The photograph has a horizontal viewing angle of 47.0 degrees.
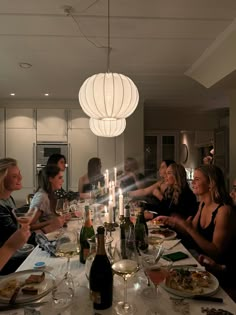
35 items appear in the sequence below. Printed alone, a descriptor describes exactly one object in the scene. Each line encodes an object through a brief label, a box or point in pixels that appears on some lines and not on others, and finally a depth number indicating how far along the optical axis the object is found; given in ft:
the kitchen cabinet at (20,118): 17.22
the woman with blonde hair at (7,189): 5.78
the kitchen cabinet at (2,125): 17.19
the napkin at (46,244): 5.19
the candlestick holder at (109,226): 5.96
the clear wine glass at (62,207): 7.03
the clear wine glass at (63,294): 3.43
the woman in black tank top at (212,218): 5.79
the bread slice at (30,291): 3.61
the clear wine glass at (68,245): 4.57
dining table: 3.30
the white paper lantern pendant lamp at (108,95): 6.04
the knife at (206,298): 3.48
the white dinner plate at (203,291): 3.58
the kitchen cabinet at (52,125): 17.38
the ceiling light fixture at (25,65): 10.94
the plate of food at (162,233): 6.11
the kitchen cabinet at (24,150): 17.28
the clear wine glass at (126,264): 3.36
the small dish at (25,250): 6.54
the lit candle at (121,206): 5.93
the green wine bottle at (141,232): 5.16
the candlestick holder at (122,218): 5.47
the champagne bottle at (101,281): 3.36
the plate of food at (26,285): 3.53
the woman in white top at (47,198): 6.84
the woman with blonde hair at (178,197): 9.43
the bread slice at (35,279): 3.90
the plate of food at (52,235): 6.17
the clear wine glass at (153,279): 3.36
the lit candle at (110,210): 6.01
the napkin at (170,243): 5.66
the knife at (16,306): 3.36
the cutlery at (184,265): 4.44
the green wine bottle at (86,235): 4.83
